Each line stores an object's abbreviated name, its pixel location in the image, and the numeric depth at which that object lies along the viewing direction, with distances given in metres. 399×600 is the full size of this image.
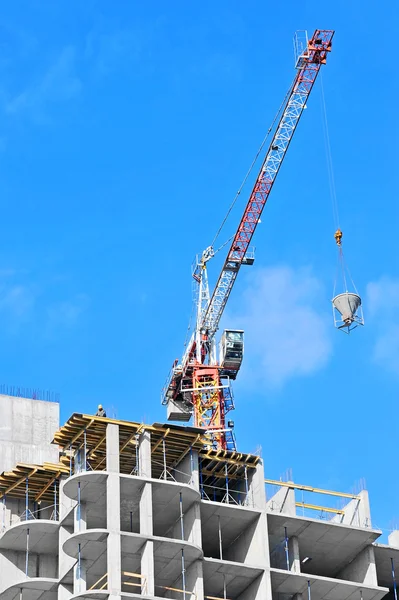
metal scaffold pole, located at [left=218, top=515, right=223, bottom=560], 92.31
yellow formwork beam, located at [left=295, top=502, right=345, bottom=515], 98.82
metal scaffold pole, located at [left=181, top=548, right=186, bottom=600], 89.11
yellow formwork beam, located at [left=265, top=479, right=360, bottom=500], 98.06
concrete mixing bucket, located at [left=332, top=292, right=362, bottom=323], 111.39
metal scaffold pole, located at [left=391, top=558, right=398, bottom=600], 100.62
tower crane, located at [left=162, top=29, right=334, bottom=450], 133.75
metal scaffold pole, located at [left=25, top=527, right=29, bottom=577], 92.94
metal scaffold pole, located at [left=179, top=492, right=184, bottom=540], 91.19
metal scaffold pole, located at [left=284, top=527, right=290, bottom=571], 95.50
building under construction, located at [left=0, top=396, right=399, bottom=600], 89.12
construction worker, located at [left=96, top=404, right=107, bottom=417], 93.38
